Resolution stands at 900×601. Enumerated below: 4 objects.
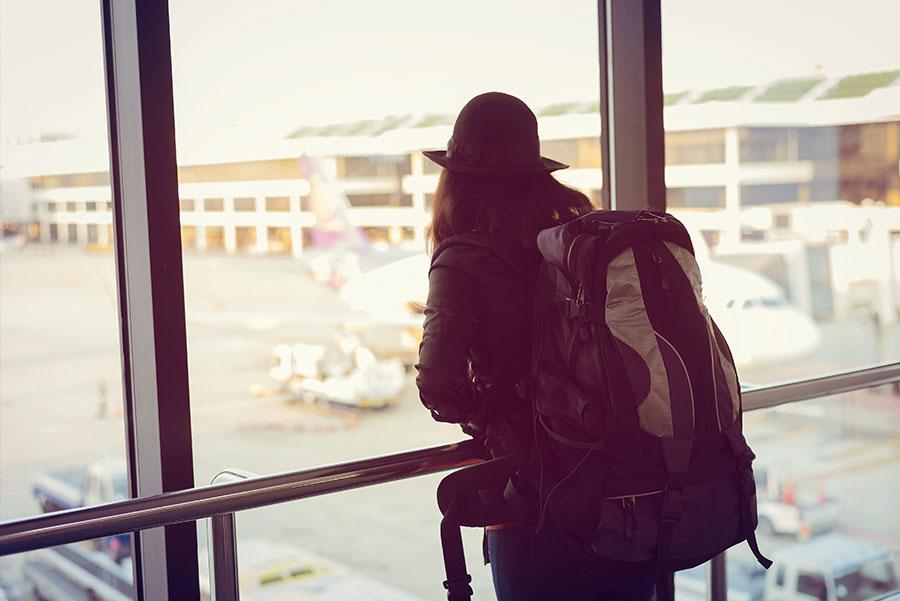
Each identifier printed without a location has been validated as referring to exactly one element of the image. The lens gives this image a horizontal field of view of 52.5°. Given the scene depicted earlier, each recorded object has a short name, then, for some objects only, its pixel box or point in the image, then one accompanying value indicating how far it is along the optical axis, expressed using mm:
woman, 1388
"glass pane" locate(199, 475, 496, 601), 5496
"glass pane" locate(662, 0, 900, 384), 3096
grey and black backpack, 1264
